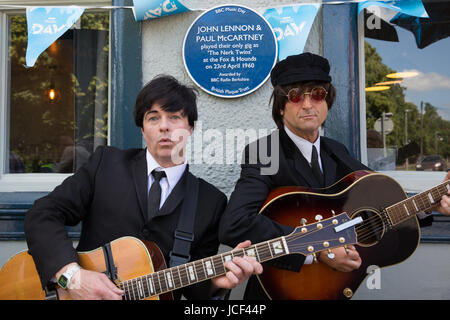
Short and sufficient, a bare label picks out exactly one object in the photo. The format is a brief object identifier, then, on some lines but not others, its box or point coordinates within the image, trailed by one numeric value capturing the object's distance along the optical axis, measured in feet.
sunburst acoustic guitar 7.61
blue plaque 10.98
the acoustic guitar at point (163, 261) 6.92
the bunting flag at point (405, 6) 10.27
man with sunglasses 7.50
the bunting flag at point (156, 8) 10.75
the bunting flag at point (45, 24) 10.77
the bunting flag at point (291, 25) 10.64
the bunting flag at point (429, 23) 11.61
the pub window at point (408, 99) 11.86
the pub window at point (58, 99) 12.26
